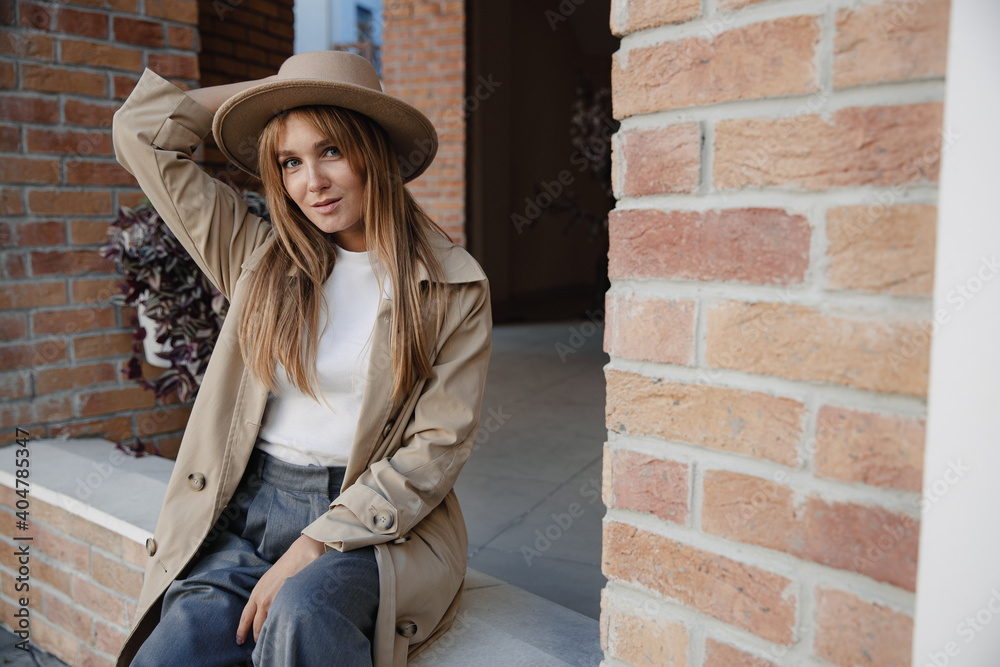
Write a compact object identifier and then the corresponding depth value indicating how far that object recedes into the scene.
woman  1.46
